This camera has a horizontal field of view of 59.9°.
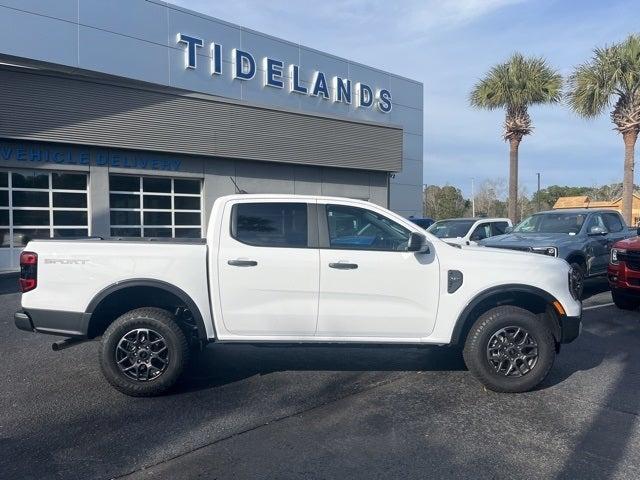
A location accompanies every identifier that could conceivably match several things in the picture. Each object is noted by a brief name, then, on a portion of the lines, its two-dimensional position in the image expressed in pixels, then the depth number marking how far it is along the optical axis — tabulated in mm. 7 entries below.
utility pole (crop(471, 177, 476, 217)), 55162
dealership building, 16578
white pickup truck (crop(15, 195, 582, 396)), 5141
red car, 8844
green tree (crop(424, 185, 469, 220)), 50625
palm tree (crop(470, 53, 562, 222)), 23547
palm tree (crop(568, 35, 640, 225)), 19611
